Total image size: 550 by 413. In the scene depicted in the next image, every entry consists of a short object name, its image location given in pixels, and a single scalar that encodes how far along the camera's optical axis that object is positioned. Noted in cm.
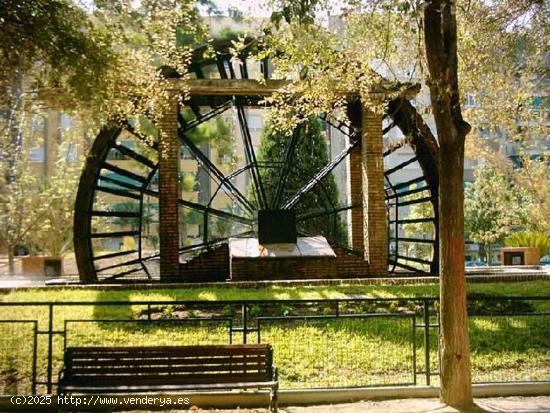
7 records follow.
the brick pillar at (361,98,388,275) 1370
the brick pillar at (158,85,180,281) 1287
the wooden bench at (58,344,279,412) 544
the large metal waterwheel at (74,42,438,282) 1323
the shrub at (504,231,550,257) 2266
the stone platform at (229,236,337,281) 1271
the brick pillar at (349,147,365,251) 1516
